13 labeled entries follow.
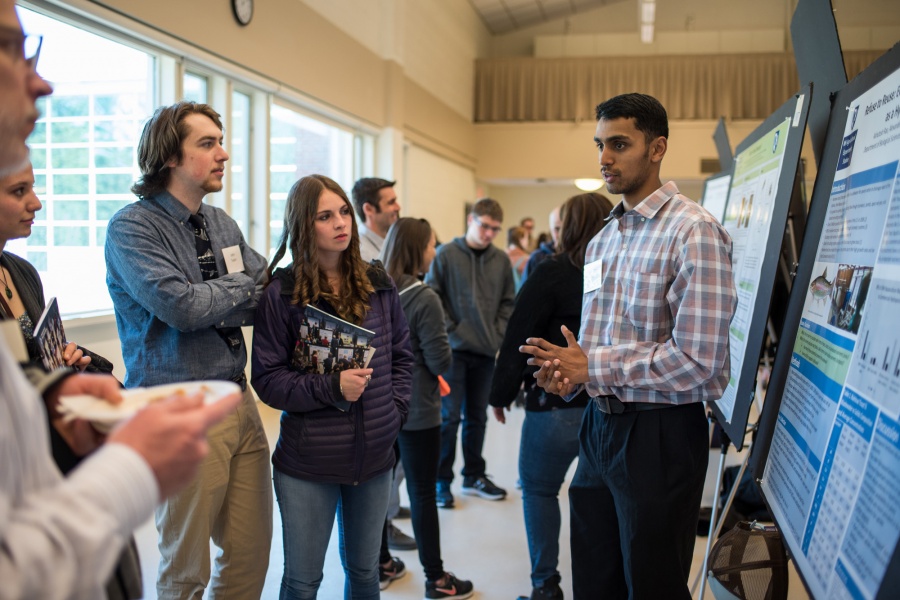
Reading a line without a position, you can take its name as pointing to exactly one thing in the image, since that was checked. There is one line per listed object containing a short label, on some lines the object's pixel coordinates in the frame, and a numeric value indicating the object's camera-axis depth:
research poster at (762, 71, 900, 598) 1.06
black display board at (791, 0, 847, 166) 1.77
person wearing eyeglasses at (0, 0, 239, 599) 0.75
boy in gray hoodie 4.06
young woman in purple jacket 1.97
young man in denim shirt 1.89
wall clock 5.25
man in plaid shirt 1.70
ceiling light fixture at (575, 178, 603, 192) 11.75
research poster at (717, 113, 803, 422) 2.16
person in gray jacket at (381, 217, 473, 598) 2.78
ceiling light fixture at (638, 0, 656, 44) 9.61
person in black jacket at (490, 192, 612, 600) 2.53
